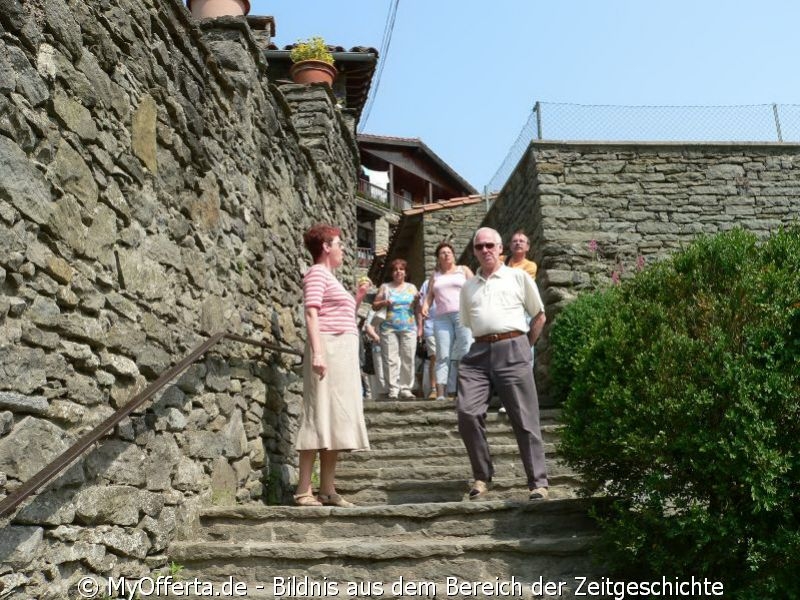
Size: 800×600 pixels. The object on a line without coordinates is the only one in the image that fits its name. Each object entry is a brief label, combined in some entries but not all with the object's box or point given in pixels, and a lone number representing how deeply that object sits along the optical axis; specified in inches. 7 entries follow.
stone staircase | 131.0
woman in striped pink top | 161.8
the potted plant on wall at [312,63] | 315.6
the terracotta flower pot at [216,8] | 269.3
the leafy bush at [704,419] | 108.1
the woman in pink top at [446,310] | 252.1
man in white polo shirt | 158.9
